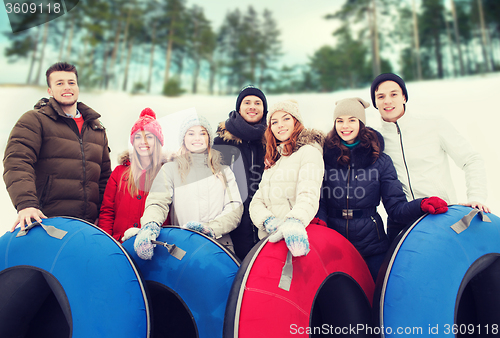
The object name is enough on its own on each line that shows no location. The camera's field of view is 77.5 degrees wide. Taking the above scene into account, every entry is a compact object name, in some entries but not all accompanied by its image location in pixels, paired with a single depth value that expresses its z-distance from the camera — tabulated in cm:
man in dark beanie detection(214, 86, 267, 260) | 226
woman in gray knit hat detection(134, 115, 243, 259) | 195
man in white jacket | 196
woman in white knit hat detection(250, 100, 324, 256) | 144
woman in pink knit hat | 225
